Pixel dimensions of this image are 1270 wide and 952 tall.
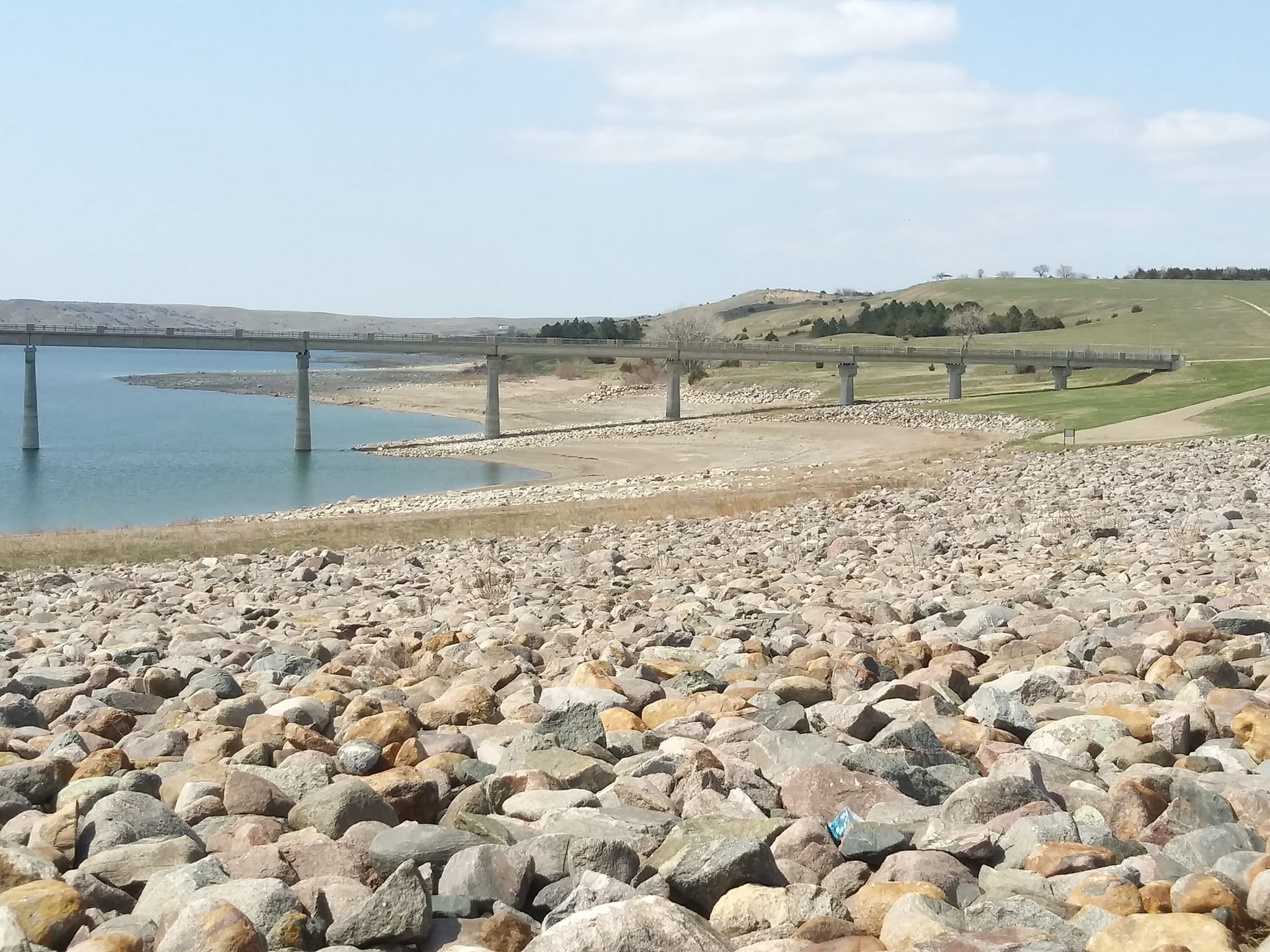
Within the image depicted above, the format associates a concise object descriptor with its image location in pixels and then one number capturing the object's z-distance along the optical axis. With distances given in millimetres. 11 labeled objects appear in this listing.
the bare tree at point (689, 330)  142000
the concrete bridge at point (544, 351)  96875
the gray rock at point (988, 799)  6145
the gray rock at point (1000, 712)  7855
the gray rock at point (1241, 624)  9945
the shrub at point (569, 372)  149000
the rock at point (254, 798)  6652
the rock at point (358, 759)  7434
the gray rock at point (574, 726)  7859
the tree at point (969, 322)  141500
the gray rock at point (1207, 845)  5562
